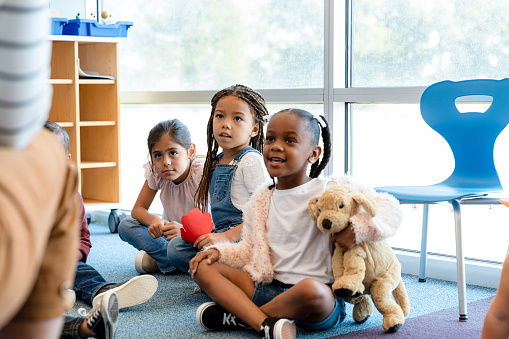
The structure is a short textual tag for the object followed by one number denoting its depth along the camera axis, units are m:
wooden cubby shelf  3.10
